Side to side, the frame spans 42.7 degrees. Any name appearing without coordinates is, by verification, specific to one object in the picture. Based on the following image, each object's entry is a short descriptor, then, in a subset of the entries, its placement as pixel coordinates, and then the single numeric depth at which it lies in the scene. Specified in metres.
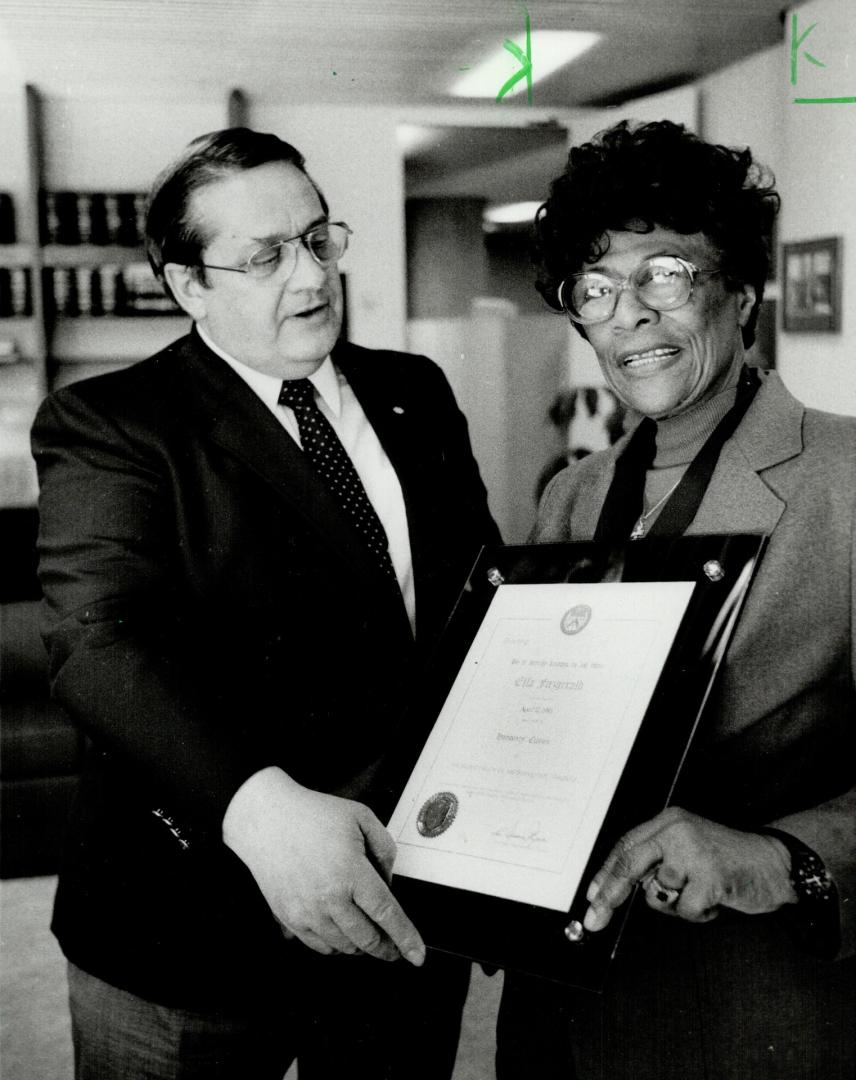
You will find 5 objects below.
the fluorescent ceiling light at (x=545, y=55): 2.16
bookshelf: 5.38
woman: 1.15
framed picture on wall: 2.37
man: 1.33
